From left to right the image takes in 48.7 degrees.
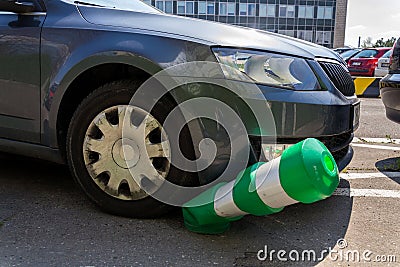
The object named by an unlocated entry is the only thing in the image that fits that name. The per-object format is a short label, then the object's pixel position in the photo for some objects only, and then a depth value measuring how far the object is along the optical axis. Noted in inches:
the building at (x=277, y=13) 1622.8
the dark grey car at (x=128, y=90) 91.4
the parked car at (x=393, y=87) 149.4
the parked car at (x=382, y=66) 526.4
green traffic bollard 71.3
